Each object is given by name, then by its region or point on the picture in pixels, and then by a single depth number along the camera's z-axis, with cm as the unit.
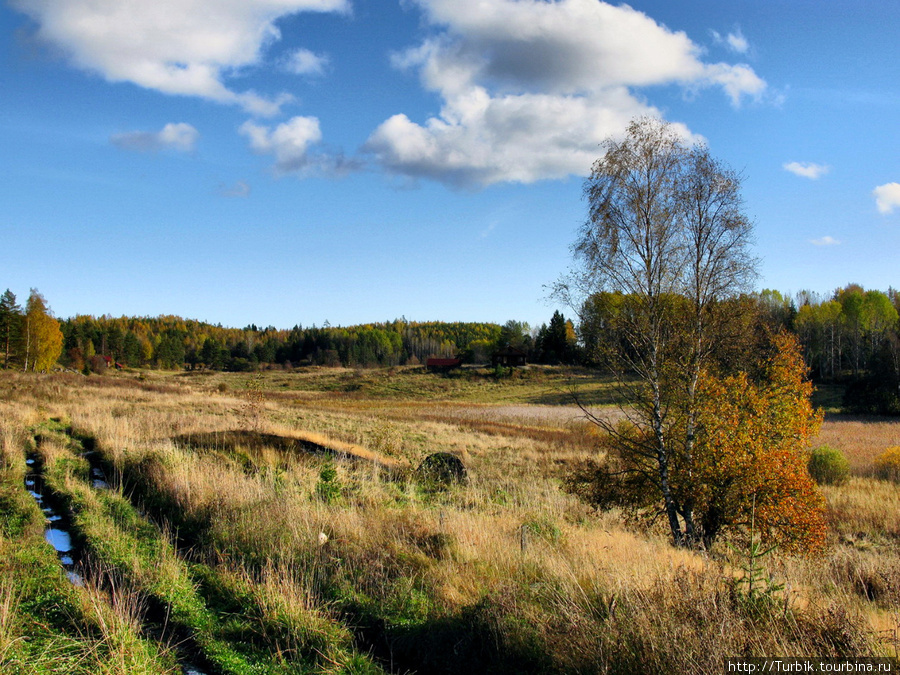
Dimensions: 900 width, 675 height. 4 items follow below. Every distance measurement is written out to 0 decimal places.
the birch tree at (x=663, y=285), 1127
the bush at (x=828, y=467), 2166
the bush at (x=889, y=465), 2294
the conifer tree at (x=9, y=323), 5988
